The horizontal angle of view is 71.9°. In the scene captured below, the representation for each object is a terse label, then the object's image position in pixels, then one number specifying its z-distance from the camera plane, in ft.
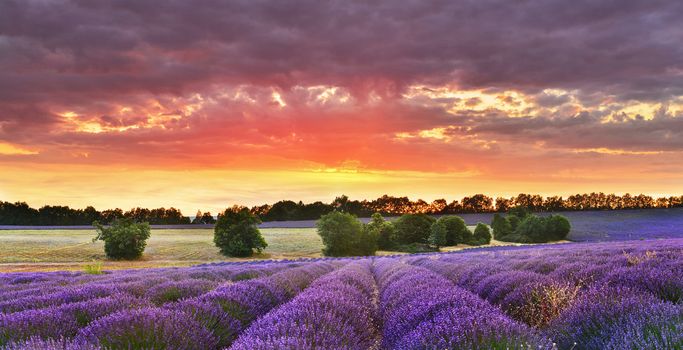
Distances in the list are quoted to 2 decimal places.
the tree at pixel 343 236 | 159.02
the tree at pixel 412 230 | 188.55
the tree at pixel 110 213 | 276.92
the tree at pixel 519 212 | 242.99
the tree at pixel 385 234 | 185.42
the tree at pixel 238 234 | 154.92
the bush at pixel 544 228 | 206.25
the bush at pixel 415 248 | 173.78
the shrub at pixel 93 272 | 54.13
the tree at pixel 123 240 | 147.13
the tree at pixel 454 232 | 196.65
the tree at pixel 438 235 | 181.82
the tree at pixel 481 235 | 194.59
